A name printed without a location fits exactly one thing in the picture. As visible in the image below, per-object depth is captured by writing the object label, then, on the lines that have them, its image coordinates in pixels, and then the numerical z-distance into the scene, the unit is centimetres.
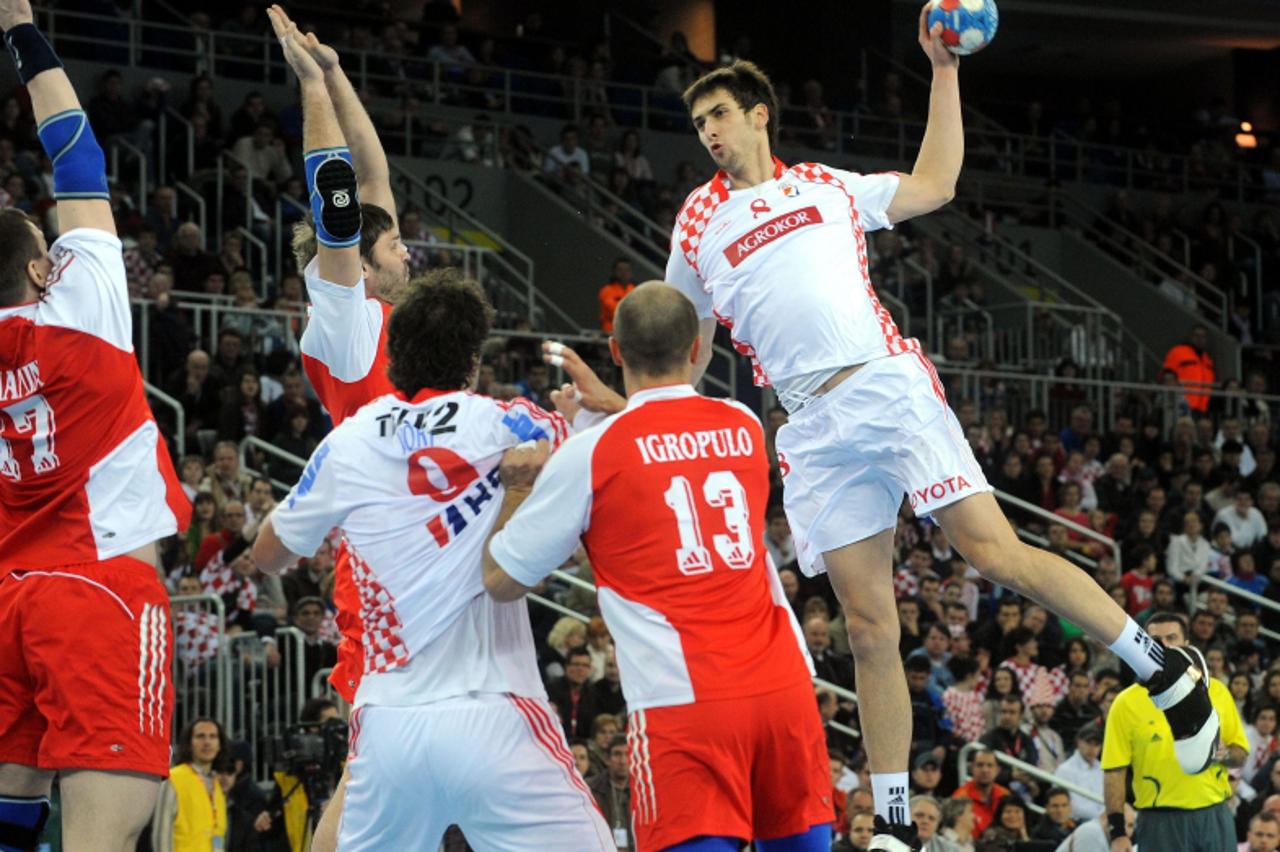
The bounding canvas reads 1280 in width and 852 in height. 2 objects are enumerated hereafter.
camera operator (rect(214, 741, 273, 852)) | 1147
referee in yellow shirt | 1156
